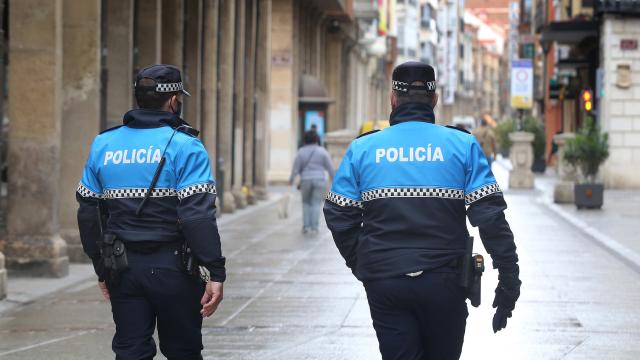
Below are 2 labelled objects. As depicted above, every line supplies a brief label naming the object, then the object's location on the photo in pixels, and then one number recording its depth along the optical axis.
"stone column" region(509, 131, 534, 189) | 39.47
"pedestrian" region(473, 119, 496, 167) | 41.62
